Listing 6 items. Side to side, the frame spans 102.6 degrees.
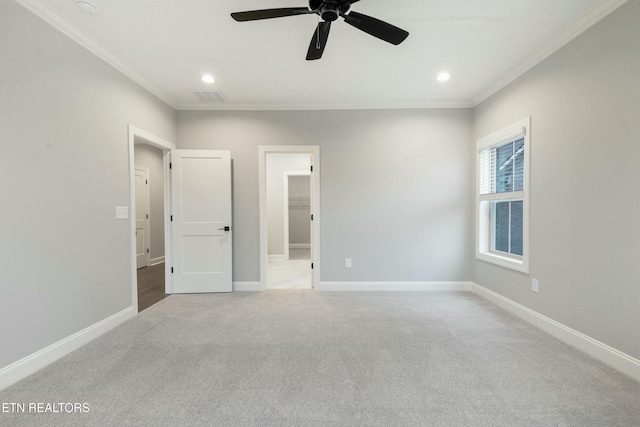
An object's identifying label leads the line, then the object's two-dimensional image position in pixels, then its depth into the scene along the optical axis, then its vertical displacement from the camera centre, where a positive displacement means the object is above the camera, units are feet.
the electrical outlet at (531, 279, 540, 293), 8.40 -2.52
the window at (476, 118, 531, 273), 8.94 +0.49
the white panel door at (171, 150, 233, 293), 11.61 -0.40
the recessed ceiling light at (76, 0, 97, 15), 6.12 +5.01
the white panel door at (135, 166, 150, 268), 16.74 -0.28
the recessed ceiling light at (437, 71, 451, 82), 9.35 +4.99
